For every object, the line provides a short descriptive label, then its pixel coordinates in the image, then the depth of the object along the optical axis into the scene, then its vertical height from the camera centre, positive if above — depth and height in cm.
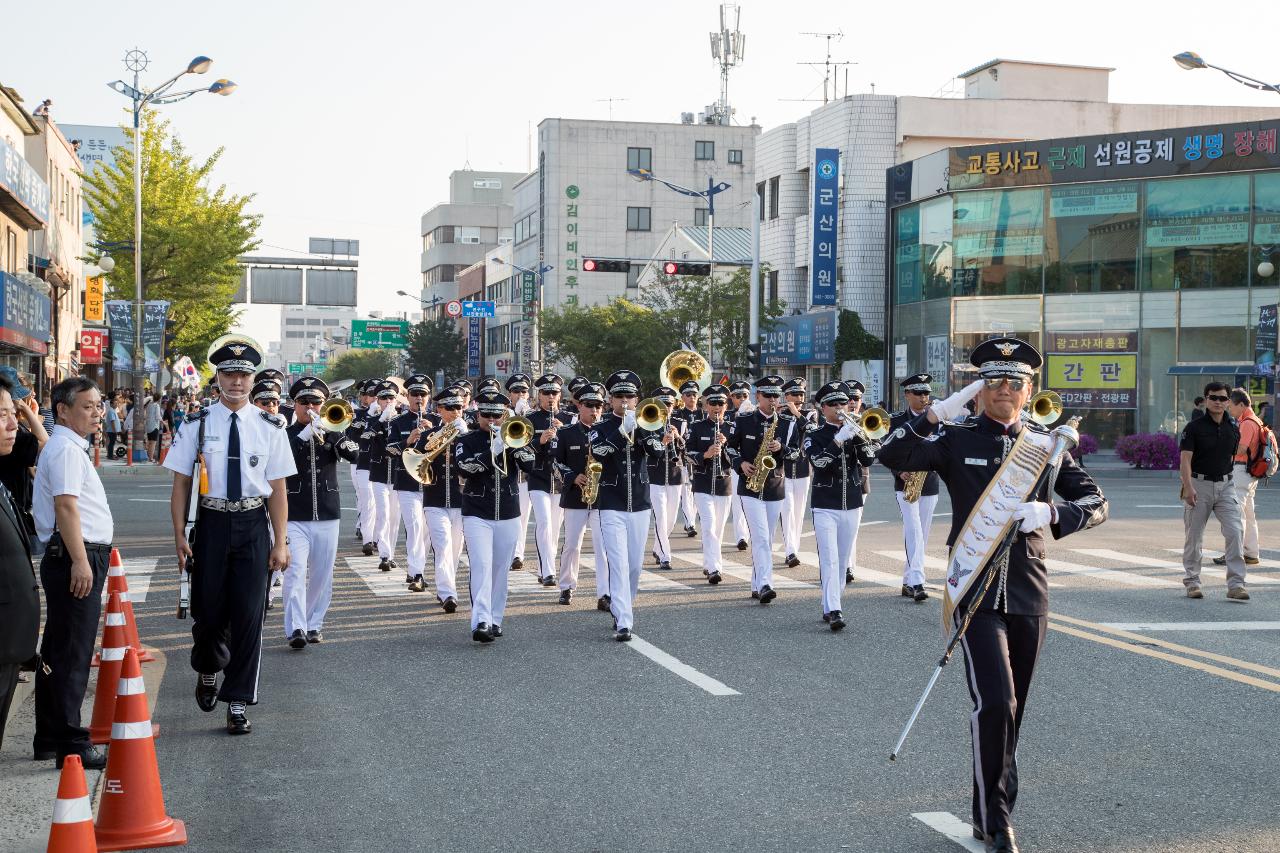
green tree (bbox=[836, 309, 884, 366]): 4978 +198
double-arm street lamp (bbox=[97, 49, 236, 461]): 3844 +670
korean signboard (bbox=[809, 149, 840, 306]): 4831 +588
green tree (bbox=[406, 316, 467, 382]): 10544 +340
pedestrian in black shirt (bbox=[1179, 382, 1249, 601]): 1348 -73
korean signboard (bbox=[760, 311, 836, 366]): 5017 +213
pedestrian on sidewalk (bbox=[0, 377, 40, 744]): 639 -94
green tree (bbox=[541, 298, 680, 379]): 5541 +229
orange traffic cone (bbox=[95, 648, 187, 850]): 591 -163
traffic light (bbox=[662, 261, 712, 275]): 4050 +376
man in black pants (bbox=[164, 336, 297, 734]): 795 -72
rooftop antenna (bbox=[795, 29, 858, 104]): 6003 +1328
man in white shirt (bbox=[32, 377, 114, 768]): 705 -92
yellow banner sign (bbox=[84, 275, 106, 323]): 5344 +340
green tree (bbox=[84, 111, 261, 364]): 4947 +566
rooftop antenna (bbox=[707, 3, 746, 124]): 9412 +2281
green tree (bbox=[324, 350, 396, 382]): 14562 +314
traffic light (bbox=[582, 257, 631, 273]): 4334 +402
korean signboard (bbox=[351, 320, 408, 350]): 9450 +399
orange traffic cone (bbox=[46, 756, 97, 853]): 464 -136
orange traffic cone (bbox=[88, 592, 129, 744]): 750 -147
